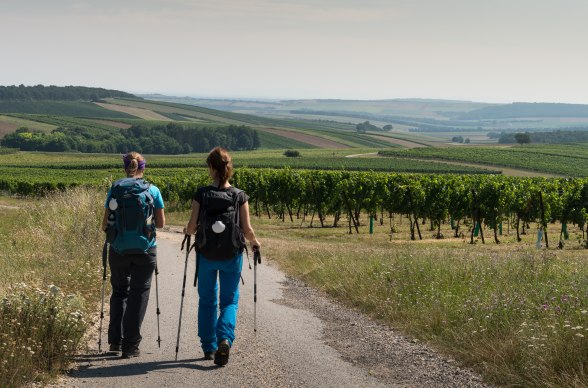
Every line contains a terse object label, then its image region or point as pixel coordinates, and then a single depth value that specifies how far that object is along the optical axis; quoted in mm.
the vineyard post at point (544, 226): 33188
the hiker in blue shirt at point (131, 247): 8469
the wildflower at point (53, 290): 8302
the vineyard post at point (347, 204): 41397
